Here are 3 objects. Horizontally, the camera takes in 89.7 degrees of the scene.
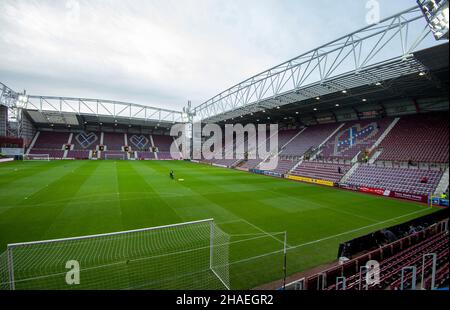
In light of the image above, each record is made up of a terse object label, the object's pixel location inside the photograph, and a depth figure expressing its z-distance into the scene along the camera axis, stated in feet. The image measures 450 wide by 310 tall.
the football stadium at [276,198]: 22.47
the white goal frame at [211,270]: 17.22
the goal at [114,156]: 189.78
